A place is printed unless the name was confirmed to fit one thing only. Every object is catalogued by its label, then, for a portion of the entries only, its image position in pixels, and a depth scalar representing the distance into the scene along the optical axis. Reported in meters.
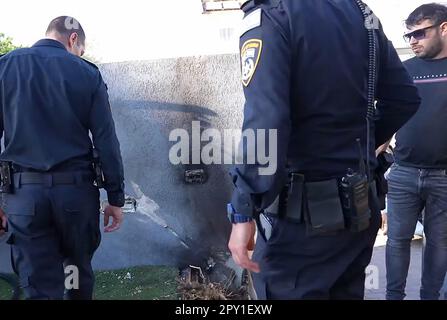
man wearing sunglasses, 2.77
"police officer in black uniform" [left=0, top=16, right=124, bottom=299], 2.42
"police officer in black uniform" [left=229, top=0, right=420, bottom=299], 1.53
